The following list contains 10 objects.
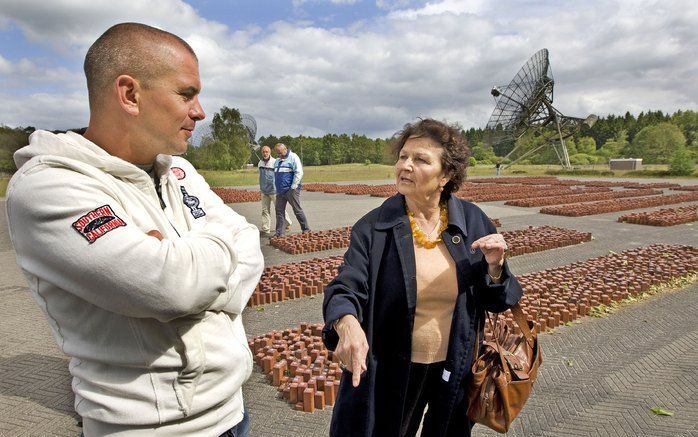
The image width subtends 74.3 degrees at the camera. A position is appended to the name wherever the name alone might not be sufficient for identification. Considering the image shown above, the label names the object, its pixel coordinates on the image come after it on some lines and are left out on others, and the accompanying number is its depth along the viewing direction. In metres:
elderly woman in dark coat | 2.51
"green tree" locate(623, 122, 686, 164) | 67.94
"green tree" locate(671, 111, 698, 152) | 84.01
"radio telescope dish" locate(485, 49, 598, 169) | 40.03
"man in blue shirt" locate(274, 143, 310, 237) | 11.84
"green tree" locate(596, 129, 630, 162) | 84.38
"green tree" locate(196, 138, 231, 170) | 44.97
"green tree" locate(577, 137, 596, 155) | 88.12
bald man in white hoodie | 1.20
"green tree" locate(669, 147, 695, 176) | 43.53
